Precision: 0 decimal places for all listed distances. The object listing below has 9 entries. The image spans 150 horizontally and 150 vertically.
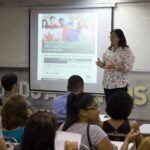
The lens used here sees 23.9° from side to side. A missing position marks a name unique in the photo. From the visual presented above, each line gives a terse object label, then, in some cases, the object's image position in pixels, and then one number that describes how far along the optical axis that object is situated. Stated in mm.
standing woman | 4781
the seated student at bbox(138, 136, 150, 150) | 1634
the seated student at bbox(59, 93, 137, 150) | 2463
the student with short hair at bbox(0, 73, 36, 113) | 4293
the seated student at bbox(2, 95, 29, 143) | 2748
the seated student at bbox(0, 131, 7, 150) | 2197
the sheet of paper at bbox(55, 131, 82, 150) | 2079
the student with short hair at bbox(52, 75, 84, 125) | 3719
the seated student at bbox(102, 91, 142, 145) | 2971
